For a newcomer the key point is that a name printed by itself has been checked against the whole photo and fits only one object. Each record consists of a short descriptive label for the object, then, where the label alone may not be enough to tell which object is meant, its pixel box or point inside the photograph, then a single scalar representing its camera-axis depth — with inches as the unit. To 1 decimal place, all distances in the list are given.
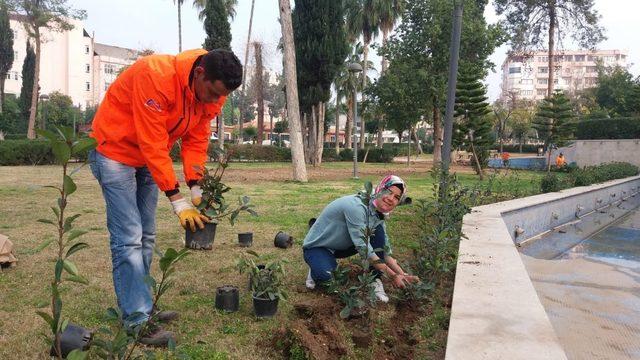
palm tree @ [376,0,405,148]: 1239.5
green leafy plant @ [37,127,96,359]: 52.3
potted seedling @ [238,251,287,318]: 124.8
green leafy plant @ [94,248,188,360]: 59.1
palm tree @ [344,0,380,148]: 1250.0
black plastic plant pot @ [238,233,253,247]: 214.1
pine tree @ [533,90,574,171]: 805.9
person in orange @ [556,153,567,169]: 956.3
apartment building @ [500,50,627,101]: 4104.3
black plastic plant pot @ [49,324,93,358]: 94.3
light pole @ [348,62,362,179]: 583.0
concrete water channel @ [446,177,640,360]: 94.0
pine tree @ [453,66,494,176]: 706.8
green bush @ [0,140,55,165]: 741.9
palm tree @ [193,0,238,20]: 1311.5
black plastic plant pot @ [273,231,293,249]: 206.8
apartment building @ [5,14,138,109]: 2314.2
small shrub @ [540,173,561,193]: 420.2
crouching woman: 131.1
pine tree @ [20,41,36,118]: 1601.9
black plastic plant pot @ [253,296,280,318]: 124.8
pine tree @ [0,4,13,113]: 1753.4
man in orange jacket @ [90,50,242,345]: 100.2
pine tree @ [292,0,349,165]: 843.4
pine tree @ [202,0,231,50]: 970.7
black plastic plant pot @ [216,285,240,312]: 129.6
